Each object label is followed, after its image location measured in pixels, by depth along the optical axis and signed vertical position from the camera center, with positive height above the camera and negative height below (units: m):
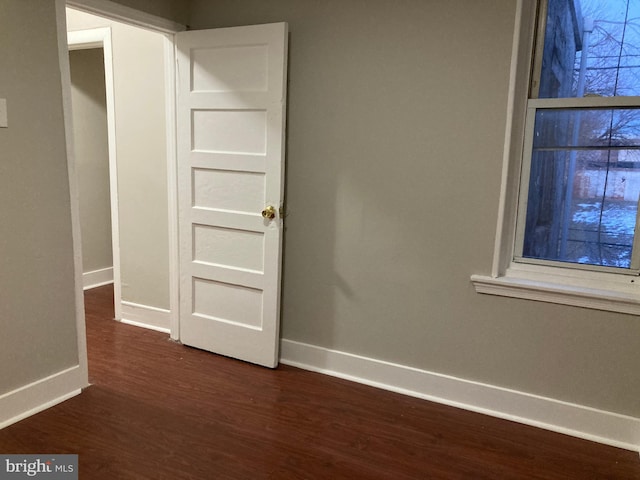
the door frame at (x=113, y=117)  2.40 +0.21
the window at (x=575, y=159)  2.26 +0.04
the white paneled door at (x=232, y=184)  2.79 -0.15
